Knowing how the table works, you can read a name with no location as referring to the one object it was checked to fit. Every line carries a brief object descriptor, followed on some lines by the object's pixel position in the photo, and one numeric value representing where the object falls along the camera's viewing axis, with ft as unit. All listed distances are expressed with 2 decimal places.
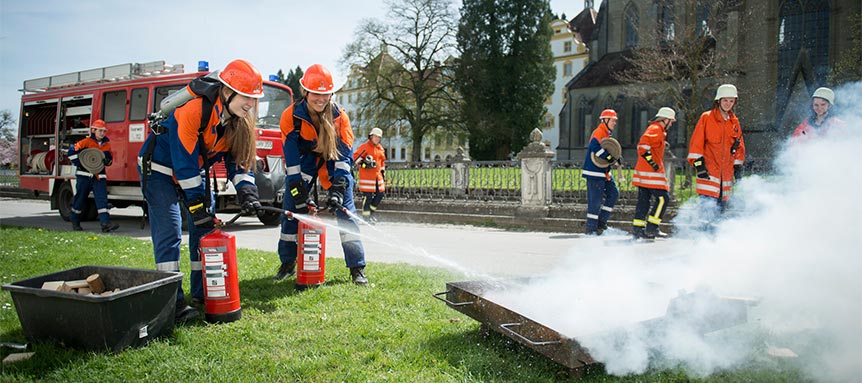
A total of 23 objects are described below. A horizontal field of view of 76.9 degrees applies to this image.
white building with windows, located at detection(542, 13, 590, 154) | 210.59
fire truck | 36.55
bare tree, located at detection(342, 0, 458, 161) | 122.11
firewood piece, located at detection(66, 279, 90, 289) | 12.43
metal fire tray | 9.25
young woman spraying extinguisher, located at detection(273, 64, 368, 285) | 16.89
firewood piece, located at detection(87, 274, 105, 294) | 12.82
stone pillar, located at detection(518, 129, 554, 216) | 39.93
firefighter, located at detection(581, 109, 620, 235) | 29.84
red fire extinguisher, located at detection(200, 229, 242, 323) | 13.28
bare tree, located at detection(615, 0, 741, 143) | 70.90
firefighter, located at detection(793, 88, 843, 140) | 22.27
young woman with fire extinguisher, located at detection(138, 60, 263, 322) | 13.19
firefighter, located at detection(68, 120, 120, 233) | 34.24
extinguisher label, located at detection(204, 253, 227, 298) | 13.25
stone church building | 102.63
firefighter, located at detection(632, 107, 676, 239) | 28.76
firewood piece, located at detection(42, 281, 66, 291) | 12.03
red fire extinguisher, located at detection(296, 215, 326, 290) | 16.61
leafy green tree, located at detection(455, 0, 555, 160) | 142.00
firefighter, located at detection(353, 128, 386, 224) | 37.83
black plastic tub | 10.71
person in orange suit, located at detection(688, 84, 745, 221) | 22.38
